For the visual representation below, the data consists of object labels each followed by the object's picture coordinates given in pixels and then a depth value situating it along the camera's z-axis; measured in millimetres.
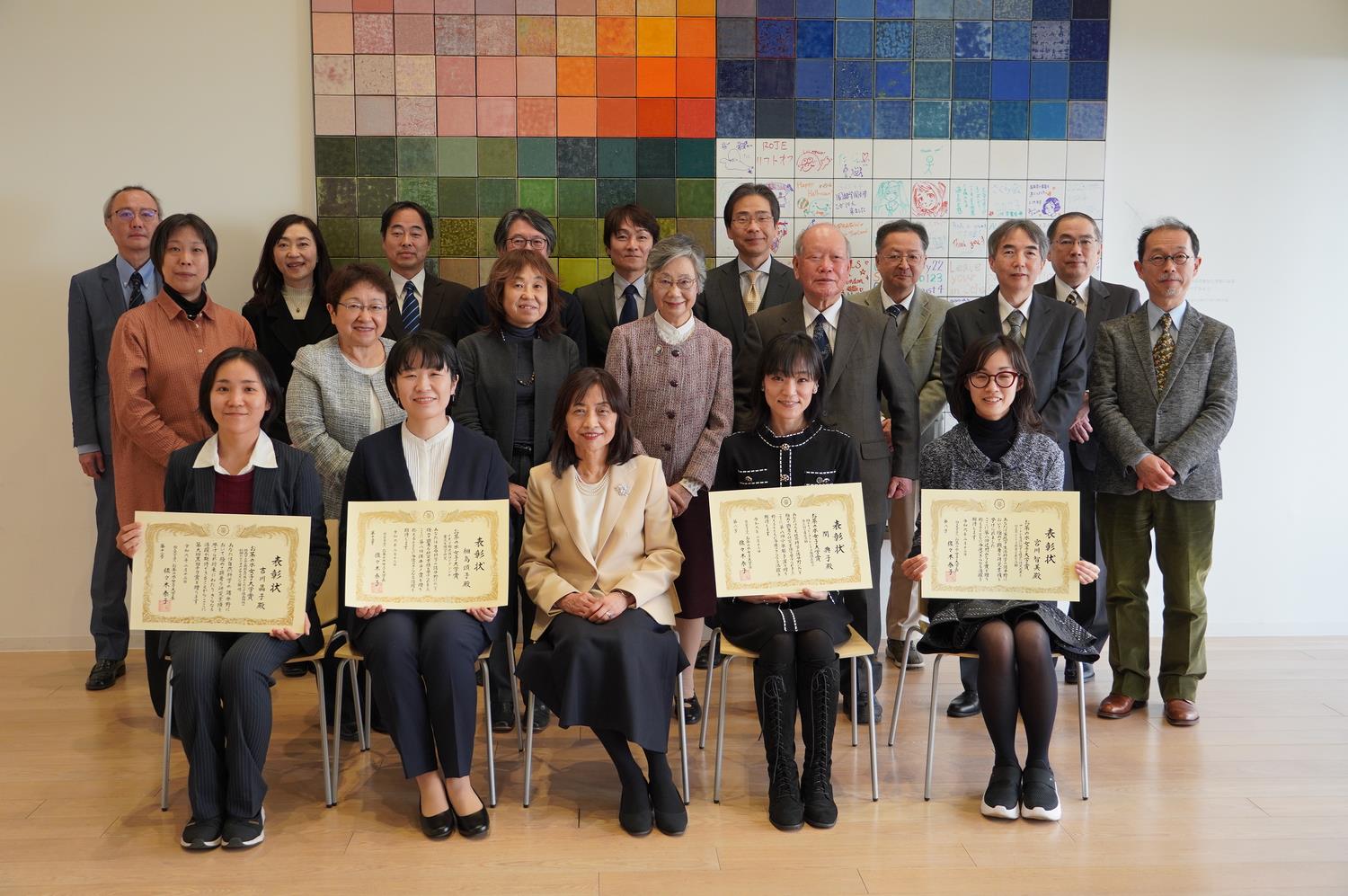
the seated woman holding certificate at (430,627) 2859
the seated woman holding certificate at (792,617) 2947
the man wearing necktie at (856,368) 3590
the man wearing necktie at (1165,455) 3721
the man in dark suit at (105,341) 4219
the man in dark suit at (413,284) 4203
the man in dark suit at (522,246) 3918
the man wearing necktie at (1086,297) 4164
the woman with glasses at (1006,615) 2982
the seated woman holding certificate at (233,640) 2809
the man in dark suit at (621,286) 4160
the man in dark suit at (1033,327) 3824
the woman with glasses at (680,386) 3541
